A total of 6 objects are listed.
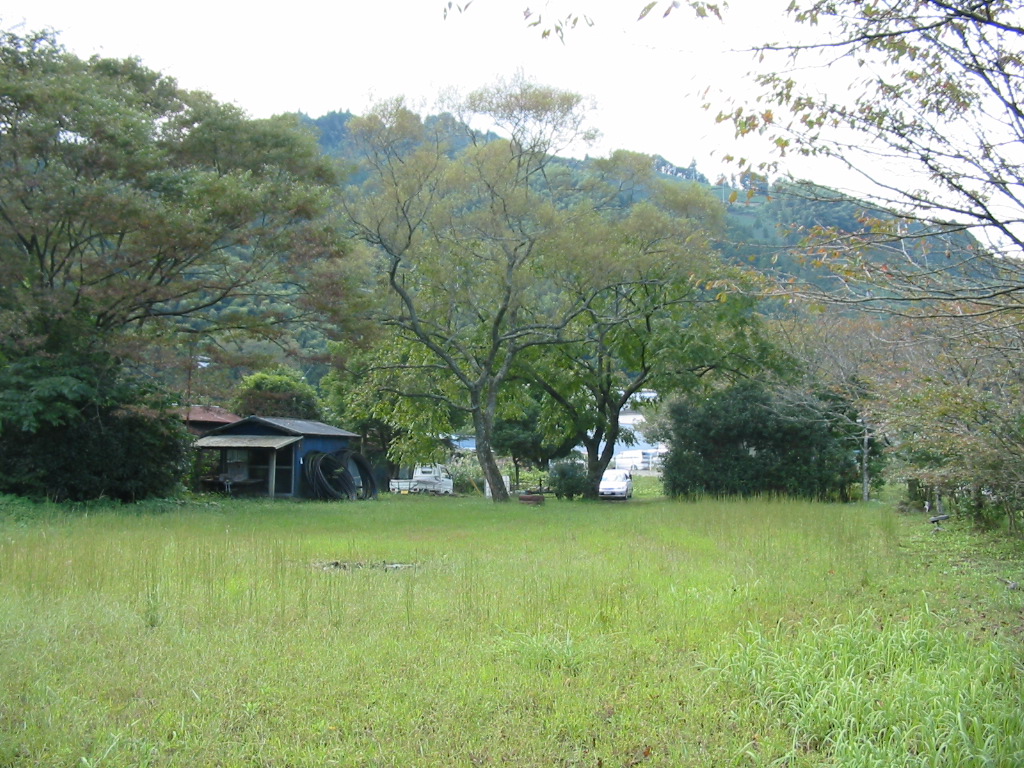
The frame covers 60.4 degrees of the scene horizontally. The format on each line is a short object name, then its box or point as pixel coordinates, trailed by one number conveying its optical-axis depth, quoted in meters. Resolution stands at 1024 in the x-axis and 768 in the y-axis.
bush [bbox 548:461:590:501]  28.94
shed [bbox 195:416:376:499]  28.50
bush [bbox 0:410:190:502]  18.52
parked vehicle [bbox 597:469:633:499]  33.22
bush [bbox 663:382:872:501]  26.25
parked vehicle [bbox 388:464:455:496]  39.22
